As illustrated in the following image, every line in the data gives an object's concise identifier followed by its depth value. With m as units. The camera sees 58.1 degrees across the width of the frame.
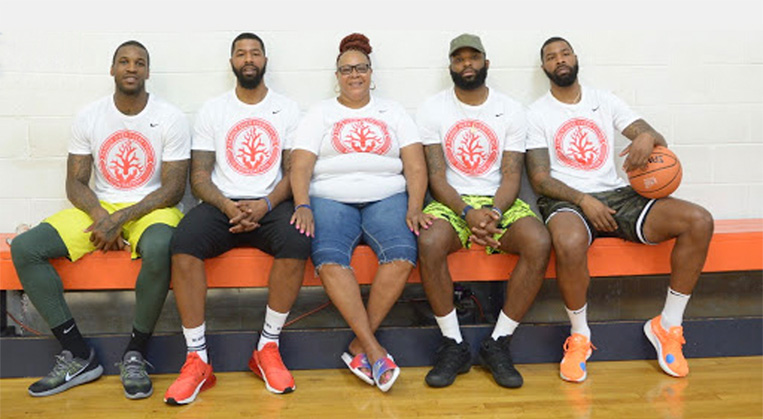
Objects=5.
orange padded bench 2.77
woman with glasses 2.66
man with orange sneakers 2.72
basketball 2.79
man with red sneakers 2.62
